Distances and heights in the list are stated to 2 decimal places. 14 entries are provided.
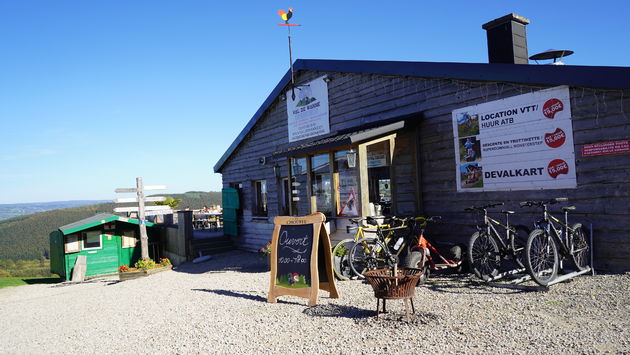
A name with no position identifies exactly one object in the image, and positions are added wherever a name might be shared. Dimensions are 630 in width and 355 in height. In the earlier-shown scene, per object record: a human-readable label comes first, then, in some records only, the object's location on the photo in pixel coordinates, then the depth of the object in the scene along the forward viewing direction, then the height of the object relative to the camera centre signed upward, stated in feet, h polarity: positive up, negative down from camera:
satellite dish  35.17 +10.71
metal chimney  27.61 +9.56
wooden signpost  43.55 +0.40
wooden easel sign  20.08 -3.16
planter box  40.04 -6.58
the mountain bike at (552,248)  18.11 -2.93
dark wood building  20.07 +2.56
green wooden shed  52.49 -4.91
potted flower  31.93 -5.06
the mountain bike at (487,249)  19.71 -2.97
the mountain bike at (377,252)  22.33 -3.21
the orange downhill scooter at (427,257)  20.34 -3.42
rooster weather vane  37.14 +15.85
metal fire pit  15.25 -3.41
